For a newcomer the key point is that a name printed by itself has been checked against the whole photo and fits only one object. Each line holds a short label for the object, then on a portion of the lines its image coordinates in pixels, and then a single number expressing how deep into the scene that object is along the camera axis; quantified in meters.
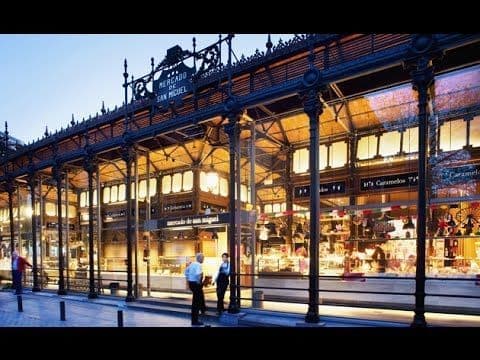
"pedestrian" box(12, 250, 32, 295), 16.55
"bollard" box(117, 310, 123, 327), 9.43
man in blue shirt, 10.54
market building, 9.74
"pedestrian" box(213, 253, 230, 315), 11.36
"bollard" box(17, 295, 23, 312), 13.30
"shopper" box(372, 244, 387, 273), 13.25
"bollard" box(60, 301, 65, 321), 11.45
